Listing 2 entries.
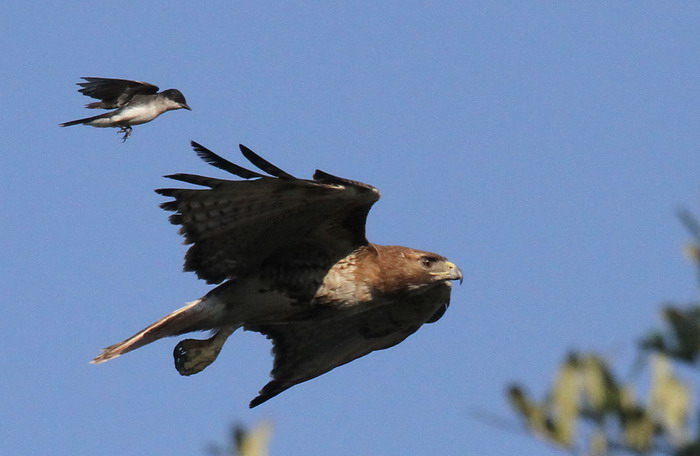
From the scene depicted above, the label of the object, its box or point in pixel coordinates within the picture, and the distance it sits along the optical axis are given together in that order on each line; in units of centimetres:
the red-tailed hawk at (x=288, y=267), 1509
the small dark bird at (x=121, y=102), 2041
